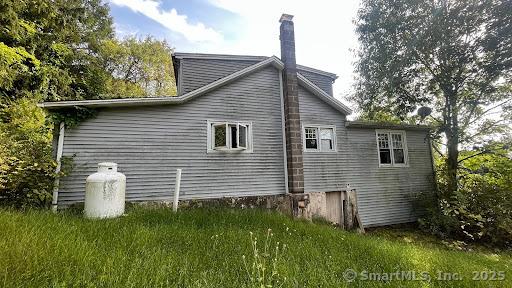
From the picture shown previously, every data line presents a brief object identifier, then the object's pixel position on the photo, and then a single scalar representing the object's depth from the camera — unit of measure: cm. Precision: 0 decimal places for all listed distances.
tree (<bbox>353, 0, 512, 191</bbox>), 1028
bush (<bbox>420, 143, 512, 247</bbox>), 936
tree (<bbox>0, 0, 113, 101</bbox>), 1118
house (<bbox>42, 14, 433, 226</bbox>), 783
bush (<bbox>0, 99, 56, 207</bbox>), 616
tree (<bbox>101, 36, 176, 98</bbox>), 2081
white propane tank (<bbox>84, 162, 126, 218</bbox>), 586
